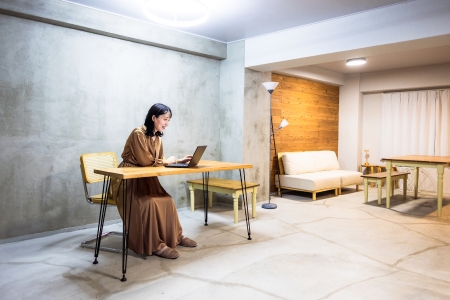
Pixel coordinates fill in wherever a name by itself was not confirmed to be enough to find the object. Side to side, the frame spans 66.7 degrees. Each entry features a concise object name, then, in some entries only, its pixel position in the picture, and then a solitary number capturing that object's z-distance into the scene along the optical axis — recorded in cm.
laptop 312
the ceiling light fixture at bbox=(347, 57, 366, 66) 639
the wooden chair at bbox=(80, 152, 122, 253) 336
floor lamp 514
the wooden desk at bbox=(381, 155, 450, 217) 470
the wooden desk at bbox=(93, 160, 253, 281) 263
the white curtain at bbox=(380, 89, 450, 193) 685
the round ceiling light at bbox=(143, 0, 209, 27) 364
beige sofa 604
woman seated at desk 305
